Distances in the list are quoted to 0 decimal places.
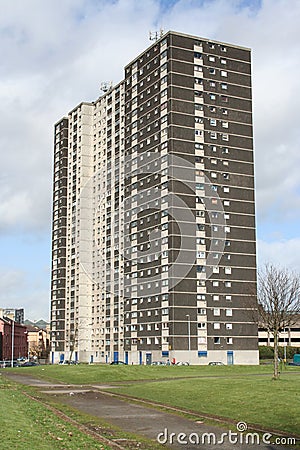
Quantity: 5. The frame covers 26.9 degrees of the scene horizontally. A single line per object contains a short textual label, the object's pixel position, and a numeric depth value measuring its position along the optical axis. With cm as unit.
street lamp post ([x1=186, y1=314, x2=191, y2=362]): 10279
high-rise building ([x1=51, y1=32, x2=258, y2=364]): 10581
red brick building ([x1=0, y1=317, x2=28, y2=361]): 17762
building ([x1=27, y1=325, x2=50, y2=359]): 18820
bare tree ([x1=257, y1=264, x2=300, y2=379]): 4462
